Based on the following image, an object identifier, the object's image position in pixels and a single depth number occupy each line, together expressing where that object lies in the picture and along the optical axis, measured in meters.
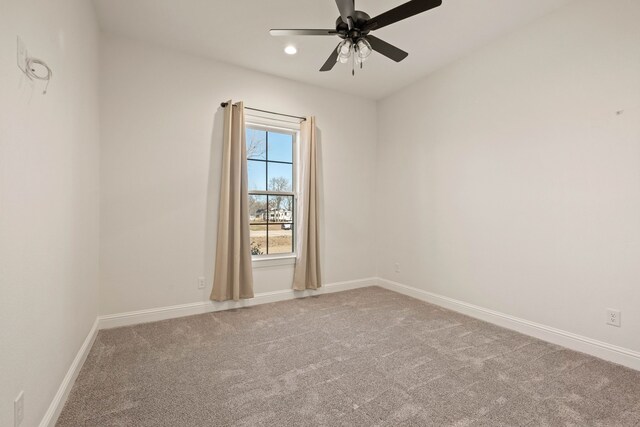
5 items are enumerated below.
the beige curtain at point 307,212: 3.95
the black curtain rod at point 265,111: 3.48
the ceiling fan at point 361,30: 1.93
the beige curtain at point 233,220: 3.39
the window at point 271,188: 3.86
